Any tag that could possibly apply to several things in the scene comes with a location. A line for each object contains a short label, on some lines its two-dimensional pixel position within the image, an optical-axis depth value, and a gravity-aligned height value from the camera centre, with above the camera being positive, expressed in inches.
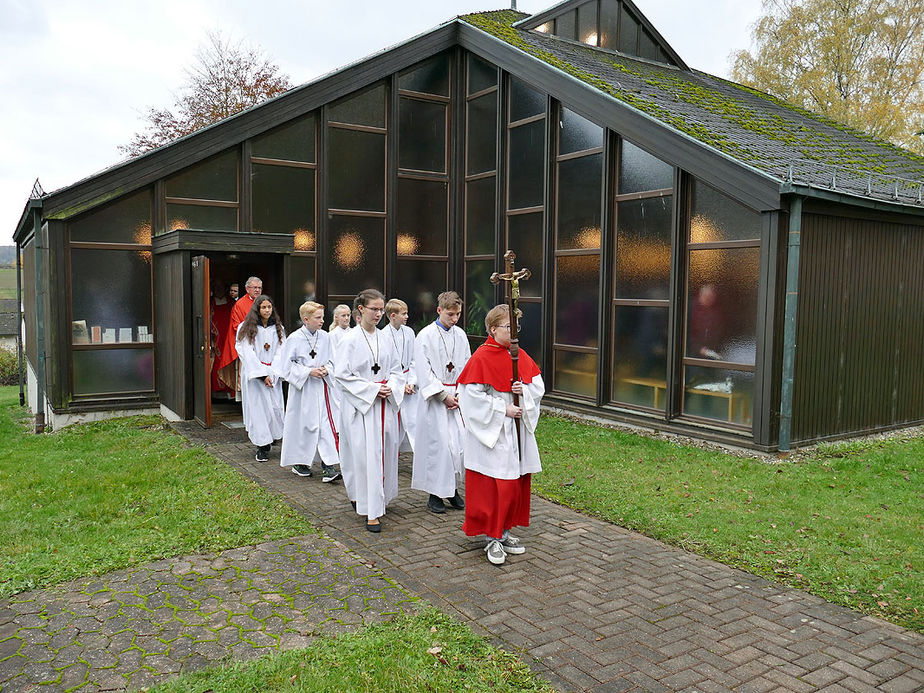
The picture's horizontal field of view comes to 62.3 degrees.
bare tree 1140.5 +294.2
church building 379.9 +36.9
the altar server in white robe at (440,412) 284.0 -44.7
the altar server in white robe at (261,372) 373.4 -38.9
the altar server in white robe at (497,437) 226.2 -42.3
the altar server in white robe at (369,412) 263.0 -41.7
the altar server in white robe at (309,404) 335.9 -49.7
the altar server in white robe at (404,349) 305.0 -22.8
